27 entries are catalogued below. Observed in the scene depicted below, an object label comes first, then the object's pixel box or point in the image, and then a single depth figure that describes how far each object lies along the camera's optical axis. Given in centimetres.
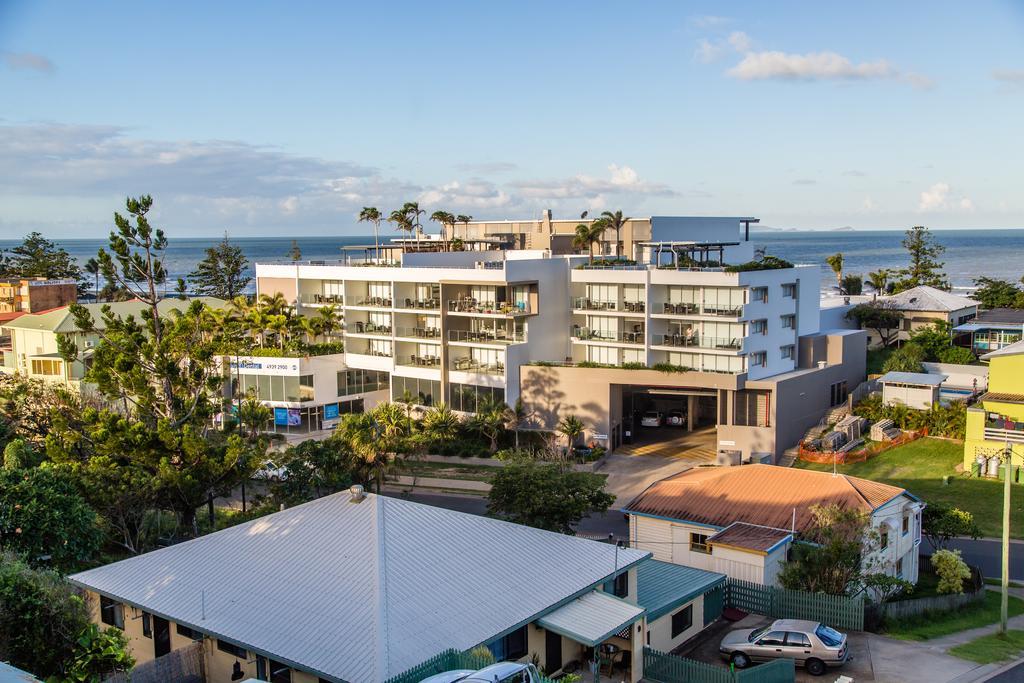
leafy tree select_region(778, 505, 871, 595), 2920
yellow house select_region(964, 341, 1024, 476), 4741
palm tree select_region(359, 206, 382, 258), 7791
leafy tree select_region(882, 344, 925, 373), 6219
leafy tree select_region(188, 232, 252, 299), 11750
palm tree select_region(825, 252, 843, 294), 10350
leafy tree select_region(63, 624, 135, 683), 1877
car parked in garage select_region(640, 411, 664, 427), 6231
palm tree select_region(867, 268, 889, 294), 9412
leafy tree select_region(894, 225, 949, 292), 9994
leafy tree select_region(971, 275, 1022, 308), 8694
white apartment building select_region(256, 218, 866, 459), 5525
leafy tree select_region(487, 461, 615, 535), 3356
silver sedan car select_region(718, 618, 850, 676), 2464
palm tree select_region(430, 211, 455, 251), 9344
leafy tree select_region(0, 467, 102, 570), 2731
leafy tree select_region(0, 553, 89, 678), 1959
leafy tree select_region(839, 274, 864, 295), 9769
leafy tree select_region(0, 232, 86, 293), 10731
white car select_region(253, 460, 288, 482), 4074
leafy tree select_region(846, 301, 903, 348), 7312
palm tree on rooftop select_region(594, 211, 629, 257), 6731
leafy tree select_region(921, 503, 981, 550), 3659
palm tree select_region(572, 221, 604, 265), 6644
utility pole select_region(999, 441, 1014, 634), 2814
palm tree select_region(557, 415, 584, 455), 5544
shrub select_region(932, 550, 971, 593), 3262
